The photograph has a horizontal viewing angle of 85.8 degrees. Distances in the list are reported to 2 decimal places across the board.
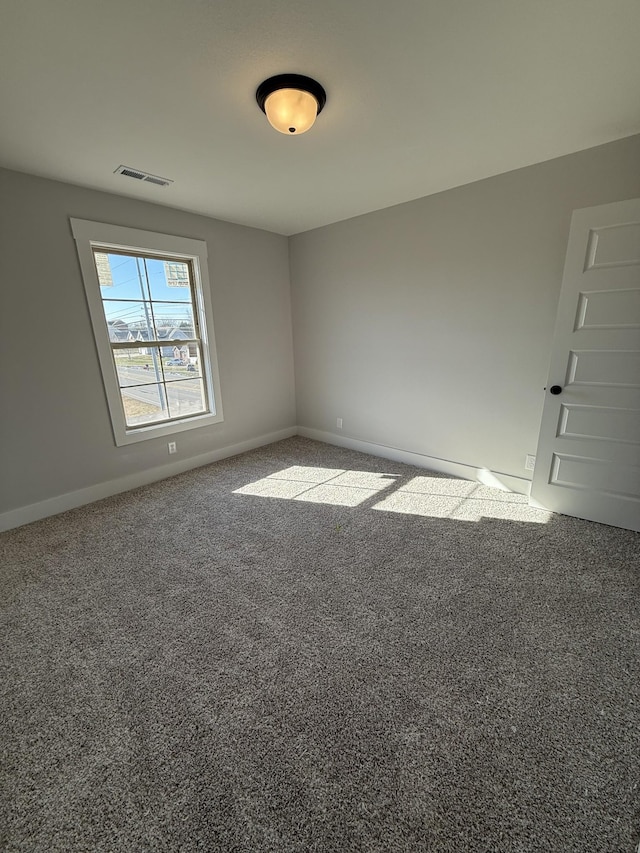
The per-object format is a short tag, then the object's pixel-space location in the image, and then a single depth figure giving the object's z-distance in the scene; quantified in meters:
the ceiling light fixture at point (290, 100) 1.58
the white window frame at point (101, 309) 2.75
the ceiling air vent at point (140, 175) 2.42
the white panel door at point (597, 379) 2.21
